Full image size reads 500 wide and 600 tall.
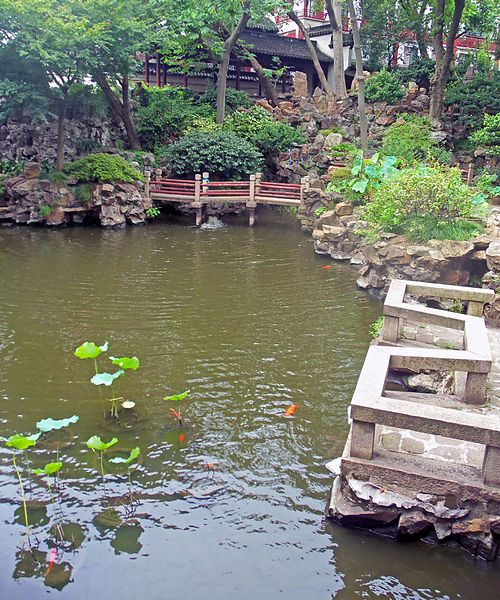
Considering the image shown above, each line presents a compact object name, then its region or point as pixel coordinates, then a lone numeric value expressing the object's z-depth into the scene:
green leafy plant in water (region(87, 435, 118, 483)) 5.36
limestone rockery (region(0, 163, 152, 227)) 17.77
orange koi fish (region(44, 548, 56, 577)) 4.51
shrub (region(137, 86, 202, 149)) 21.67
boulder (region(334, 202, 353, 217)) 15.56
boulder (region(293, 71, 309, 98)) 25.58
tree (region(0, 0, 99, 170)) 16.12
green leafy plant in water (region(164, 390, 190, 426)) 6.55
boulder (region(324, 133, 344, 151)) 22.11
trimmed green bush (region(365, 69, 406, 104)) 23.64
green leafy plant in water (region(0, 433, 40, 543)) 5.11
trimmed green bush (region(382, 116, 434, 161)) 20.05
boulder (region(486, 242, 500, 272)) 9.12
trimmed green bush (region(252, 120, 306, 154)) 21.77
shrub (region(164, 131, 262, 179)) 20.20
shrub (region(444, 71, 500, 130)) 22.42
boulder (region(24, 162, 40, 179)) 18.16
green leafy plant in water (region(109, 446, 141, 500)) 5.47
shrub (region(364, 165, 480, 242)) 11.24
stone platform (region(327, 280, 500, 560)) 4.62
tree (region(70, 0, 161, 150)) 17.45
